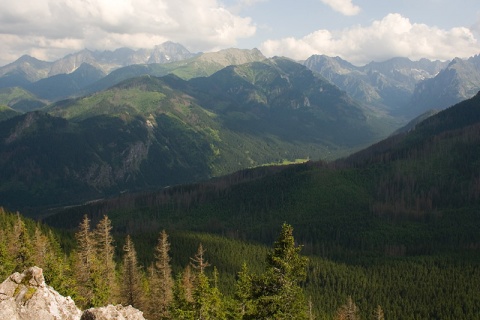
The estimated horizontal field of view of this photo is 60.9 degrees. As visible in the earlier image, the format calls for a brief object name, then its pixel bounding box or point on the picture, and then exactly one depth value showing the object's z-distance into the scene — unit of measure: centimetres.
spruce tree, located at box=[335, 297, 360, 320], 9972
